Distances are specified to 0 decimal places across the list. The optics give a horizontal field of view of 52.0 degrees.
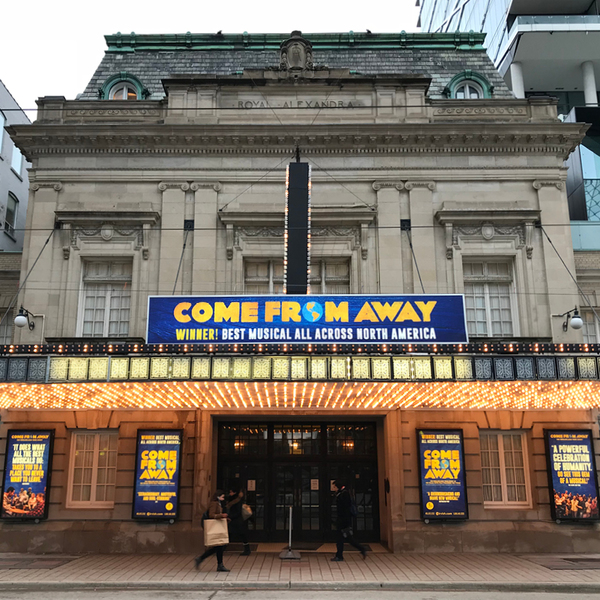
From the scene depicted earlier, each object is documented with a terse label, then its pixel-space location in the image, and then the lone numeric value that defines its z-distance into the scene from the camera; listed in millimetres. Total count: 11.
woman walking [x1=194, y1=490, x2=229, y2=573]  13711
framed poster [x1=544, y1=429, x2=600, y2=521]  16594
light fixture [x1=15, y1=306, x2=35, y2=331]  17375
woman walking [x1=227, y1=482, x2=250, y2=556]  15648
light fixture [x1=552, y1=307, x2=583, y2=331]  17094
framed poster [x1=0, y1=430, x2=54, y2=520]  16766
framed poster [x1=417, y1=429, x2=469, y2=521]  16641
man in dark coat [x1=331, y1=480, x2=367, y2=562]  15039
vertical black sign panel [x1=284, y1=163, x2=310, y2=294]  17766
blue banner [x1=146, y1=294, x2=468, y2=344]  15555
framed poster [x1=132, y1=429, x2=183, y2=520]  16641
